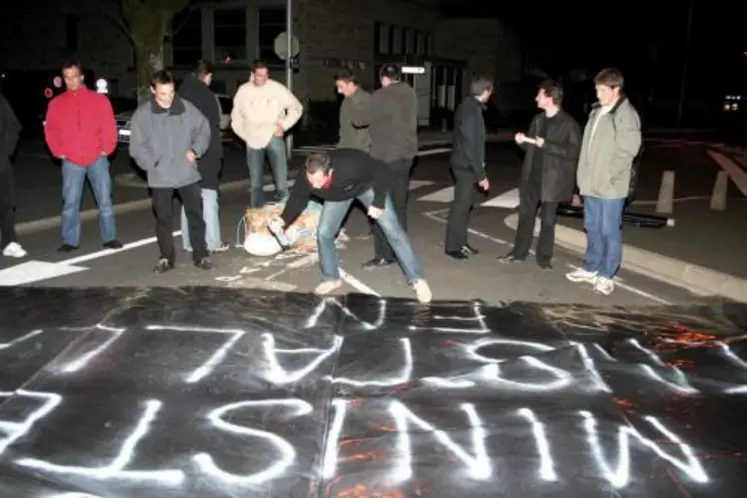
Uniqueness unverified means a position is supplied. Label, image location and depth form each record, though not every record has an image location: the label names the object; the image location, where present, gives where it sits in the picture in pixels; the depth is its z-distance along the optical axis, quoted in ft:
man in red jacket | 24.77
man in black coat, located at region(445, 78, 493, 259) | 24.38
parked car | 60.18
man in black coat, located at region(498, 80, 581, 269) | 23.52
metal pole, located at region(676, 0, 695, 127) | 143.64
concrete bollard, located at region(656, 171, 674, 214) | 36.29
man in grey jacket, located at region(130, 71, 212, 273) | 22.66
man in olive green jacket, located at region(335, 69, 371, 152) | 25.70
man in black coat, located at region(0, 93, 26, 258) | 24.79
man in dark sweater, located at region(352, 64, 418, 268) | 24.14
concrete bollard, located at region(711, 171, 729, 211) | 37.50
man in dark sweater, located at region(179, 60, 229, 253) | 24.98
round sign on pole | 57.72
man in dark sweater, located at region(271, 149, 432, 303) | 19.71
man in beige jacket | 29.19
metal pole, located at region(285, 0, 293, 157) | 55.93
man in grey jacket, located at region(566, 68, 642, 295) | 20.85
